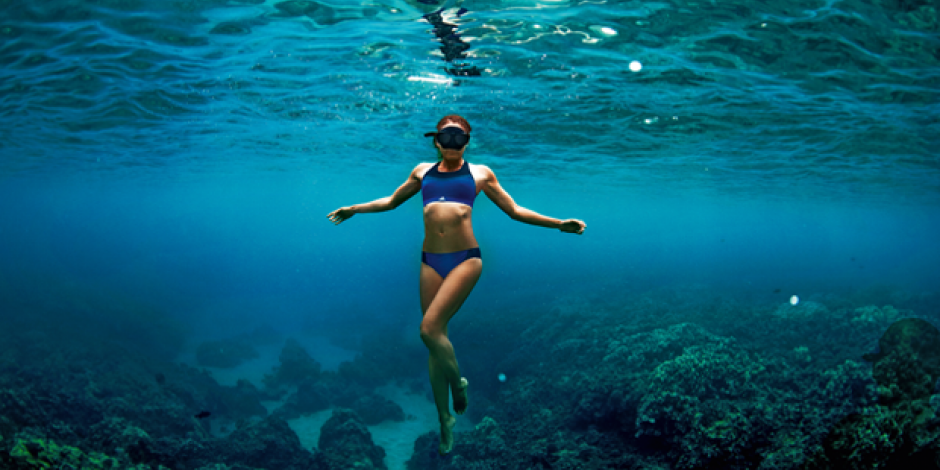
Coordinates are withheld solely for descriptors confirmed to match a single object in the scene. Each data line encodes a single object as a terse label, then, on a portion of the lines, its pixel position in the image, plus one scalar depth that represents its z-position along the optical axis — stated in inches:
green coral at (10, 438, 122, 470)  243.8
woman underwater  140.2
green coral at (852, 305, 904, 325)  663.5
